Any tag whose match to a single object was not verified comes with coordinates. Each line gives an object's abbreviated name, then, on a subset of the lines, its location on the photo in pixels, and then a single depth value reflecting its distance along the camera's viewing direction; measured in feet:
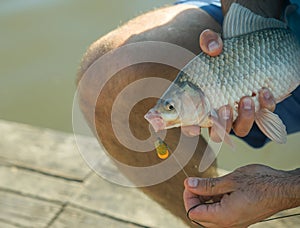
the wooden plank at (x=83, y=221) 5.95
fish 4.05
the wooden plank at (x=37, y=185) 6.44
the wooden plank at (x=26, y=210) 6.11
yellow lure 4.97
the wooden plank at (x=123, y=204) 5.93
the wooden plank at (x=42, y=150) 6.83
